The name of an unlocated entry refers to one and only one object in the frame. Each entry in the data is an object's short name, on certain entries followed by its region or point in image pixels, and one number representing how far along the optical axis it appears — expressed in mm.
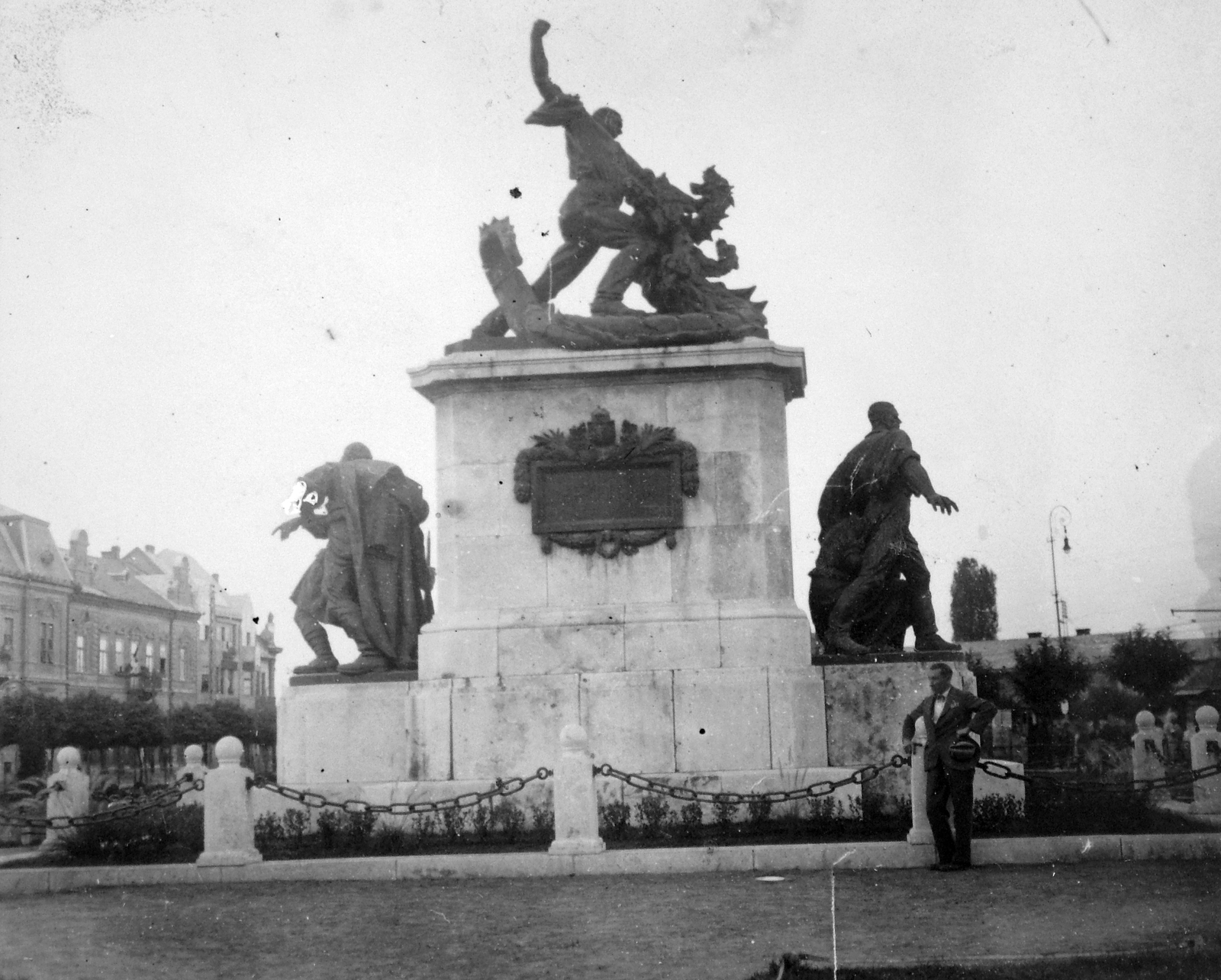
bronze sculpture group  14828
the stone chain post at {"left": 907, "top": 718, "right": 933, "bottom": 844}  11273
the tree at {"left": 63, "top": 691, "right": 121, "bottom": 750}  48250
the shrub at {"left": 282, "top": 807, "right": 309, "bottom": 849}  12992
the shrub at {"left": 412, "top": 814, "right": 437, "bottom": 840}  12648
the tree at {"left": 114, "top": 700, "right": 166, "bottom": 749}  50656
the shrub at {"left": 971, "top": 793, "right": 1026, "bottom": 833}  12414
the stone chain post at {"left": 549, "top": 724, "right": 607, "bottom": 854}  11406
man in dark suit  10914
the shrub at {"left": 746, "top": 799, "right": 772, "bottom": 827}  12656
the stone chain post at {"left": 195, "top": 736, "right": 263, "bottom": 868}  11562
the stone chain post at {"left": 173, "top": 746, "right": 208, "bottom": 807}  16953
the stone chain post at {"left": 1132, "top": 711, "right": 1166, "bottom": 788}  18391
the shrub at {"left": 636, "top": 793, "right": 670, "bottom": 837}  12523
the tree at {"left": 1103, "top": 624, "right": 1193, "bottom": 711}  56438
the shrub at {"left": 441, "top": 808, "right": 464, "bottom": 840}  12594
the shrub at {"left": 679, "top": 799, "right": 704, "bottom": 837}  12438
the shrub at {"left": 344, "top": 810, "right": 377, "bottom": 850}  12641
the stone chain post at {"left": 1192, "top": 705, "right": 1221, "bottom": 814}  13469
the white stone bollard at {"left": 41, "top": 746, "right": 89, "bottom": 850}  14570
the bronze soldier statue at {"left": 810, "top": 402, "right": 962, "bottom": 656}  14328
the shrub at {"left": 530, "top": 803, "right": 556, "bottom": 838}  12781
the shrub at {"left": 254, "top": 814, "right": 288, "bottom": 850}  12961
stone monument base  13516
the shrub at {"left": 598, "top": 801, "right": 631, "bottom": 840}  12547
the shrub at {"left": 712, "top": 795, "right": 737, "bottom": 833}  12669
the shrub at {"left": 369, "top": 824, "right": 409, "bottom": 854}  12219
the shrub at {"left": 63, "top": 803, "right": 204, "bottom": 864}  12516
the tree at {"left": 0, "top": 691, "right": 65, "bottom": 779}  44062
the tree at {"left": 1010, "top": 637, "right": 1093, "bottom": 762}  45938
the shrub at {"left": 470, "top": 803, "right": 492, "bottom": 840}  12648
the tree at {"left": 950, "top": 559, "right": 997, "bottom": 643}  71875
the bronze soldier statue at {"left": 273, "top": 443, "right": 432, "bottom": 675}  14805
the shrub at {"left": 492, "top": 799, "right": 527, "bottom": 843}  12820
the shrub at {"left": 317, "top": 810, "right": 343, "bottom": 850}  12680
